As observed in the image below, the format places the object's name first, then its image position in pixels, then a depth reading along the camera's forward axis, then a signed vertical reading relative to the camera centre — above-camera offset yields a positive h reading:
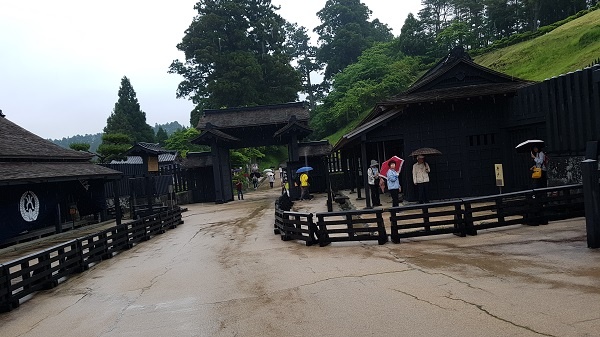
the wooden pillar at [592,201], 7.85 -0.90
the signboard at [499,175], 13.07 -0.50
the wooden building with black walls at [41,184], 16.59 +0.44
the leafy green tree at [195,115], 54.72 +8.63
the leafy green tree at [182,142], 50.46 +5.07
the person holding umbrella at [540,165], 12.19 -0.28
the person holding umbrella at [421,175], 15.43 -0.39
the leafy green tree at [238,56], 50.06 +15.43
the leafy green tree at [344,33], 73.00 +24.59
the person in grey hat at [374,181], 16.89 -0.50
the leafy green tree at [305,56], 77.88 +23.27
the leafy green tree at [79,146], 27.76 +2.88
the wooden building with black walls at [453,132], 16.78 +1.28
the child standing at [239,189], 32.03 -0.77
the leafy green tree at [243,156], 43.41 +2.38
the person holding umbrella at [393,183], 14.93 -0.57
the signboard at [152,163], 22.44 +1.15
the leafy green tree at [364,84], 51.34 +10.38
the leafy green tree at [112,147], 31.73 +3.07
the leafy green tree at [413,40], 61.75 +17.94
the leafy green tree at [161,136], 68.06 +7.89
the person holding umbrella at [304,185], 24.66 -0.67
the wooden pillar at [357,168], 21.94 +0.06
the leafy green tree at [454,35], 55.81 +16.41
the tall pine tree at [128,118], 60.59 +9.95
